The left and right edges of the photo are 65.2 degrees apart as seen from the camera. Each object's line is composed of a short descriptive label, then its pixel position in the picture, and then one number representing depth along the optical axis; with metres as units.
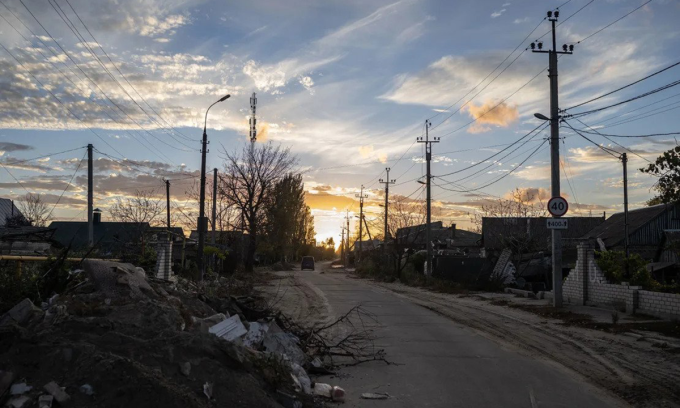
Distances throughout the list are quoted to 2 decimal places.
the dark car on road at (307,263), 71.31
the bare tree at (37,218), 60.00
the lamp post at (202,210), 23.52
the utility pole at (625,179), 34.46
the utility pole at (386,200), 54.19
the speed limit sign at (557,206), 17.56
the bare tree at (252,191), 45.84
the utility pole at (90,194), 25.97
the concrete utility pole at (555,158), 18.20
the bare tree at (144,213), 49.16
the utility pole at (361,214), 73.44
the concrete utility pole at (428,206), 36.69
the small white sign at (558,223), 17.66
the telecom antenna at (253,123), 50.99
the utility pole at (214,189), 37.47
